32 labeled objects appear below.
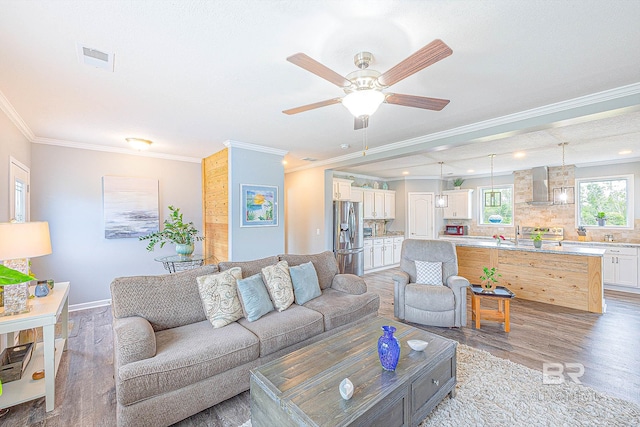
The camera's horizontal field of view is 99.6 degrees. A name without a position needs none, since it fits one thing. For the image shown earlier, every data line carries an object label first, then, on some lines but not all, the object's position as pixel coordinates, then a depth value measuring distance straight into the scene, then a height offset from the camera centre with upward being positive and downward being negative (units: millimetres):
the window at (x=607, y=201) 5336 +148
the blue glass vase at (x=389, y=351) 1720 -890
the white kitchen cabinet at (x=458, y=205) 7344 +143
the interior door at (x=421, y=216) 7508 -145
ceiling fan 1468 +840
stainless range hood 6050 +518
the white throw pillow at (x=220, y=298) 2398 -768
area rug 1851 -1444
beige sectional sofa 1749 -995
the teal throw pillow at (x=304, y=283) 2957 -790
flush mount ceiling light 3918 +1054
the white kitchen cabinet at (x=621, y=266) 4879 -1078
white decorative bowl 1951 -976
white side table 1904 -1061
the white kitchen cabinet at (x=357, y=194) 6879 +445
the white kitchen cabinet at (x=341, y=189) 6285 +550
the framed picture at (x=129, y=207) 4383 +136
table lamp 1978 -235
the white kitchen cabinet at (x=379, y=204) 7211 +209
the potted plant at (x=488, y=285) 3354 -960
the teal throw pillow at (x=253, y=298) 2500 -808
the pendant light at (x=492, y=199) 6773 +286
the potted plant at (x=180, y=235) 4043 -315
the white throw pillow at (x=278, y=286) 2738 -756
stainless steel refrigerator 5812 -539
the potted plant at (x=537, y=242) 4406 -538
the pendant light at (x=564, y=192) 5870 +333
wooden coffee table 1429 -1028
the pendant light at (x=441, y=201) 6709 +237
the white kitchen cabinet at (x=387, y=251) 7184 -1076
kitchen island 3885 -985
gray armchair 3314 -1018
